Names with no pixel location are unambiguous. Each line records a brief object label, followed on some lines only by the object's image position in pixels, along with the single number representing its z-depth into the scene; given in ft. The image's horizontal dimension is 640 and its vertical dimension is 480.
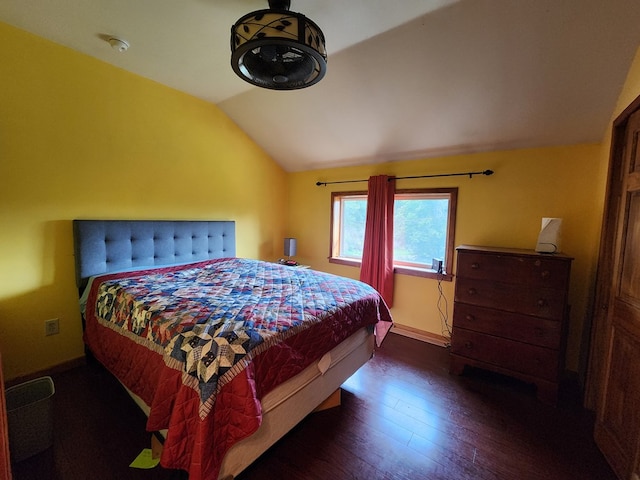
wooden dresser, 6.42
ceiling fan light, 3.78
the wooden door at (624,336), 4.47
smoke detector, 6.51
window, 9.52
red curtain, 10.25
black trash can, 4.50
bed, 3.59
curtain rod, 8.51
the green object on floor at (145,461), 4.59
